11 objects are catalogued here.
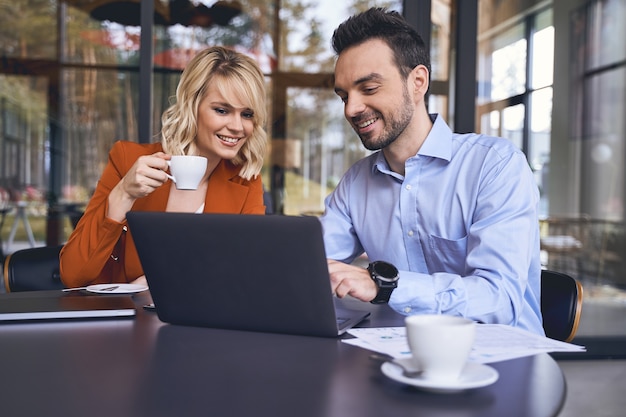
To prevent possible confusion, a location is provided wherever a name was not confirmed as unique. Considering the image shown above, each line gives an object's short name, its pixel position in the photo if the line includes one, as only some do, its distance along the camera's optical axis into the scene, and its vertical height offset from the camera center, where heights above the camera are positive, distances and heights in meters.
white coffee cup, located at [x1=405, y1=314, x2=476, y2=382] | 0.73 -0.18
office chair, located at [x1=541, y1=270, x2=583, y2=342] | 1.44 -0.27
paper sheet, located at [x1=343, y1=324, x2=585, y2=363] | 0.92 -0.24
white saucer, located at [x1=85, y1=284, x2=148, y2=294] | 1.49 -0.26
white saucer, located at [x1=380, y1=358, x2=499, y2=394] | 0.73 -0.23
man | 1.42 -0.01
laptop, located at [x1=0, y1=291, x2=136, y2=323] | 1.18 -0.25
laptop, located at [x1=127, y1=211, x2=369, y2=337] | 0.98 -0.15
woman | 1.94 +0.11
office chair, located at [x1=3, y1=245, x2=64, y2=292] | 1.79 -0.26
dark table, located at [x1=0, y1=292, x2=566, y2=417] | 0.70 -0.25
